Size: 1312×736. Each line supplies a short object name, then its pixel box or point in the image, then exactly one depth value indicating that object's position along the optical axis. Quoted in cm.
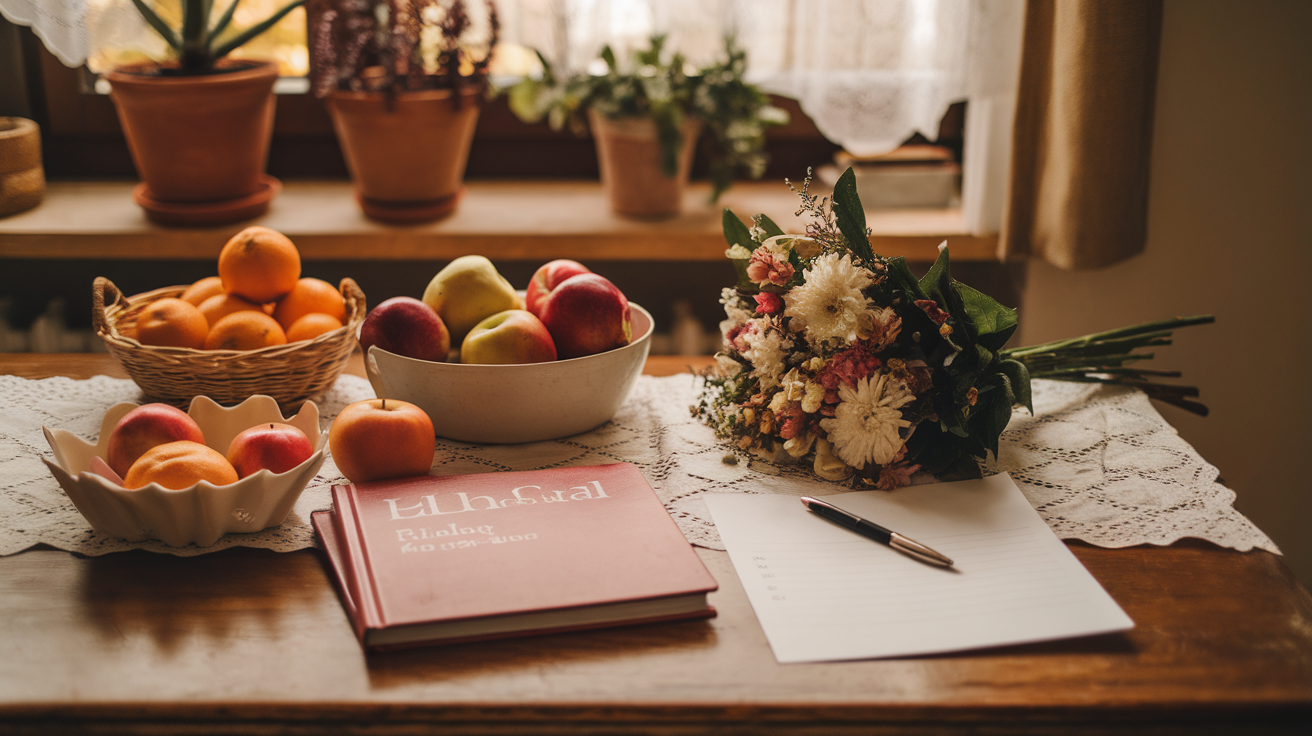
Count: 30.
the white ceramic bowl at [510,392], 89
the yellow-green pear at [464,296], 96
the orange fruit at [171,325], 94
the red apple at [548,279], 101
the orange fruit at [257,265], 100
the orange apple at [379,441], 79
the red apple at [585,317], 91
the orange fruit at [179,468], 70
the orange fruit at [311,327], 99
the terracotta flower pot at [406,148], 152
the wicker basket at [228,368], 93
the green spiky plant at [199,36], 146
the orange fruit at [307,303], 103
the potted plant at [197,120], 146
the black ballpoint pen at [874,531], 72
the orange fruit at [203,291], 105
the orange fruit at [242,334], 95
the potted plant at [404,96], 150
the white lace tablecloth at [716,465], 77
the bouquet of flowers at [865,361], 81
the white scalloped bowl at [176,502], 68
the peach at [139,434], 76
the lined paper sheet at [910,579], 63
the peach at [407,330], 91
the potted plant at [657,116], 155
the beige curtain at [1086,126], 131
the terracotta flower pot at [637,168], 157
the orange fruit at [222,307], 101
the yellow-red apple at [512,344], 89
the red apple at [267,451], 75
